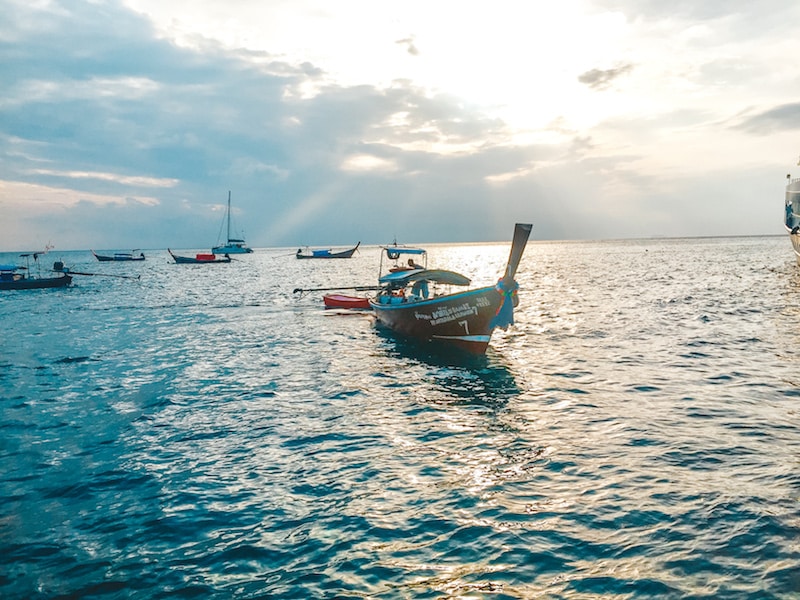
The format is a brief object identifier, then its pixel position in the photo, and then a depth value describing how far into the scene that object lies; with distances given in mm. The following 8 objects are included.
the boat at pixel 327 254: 178025
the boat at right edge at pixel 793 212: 68312
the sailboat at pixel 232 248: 177375
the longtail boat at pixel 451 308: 22625
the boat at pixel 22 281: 64375
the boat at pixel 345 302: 42906
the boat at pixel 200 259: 145100
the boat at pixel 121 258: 145175
